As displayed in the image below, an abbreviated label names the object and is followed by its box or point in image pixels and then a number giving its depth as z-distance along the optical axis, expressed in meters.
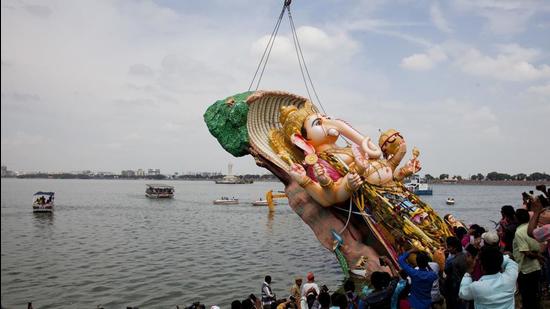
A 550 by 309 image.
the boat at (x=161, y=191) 62.38
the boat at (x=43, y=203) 41.78
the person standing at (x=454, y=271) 6.02
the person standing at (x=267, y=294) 10.47
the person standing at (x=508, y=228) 7.30
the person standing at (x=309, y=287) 8.54
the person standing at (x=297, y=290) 9.88
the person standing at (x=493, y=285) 4.29
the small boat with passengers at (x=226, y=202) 56.65
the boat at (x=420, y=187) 70.93
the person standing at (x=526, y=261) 6.03
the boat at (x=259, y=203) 54.43
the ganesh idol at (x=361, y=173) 10.85
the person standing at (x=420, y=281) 5.91
